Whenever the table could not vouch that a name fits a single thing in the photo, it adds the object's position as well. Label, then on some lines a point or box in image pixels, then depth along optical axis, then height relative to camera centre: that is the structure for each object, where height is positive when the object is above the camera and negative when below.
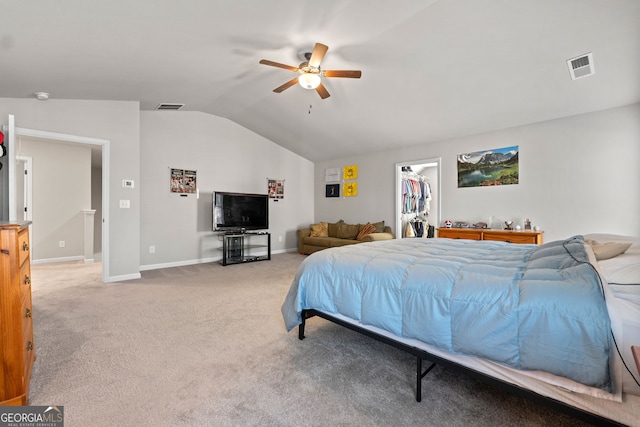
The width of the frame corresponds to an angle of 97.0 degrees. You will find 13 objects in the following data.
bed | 1.08 -0.48
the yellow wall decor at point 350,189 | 6.55 +0.61
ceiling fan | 2.80 +1.52
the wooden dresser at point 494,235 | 3.89 -0.32
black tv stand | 5.48 -0.66
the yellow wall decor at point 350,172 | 6.52 +1.01
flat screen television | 5.44 +0.10
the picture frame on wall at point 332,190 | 6.90 +0.62
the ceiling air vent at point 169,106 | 4.69 +1.87
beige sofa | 5.68 -0.42
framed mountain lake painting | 4.30 +0.73
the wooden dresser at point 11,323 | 1.41 -0.53
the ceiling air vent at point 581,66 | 2.86 +1.53
